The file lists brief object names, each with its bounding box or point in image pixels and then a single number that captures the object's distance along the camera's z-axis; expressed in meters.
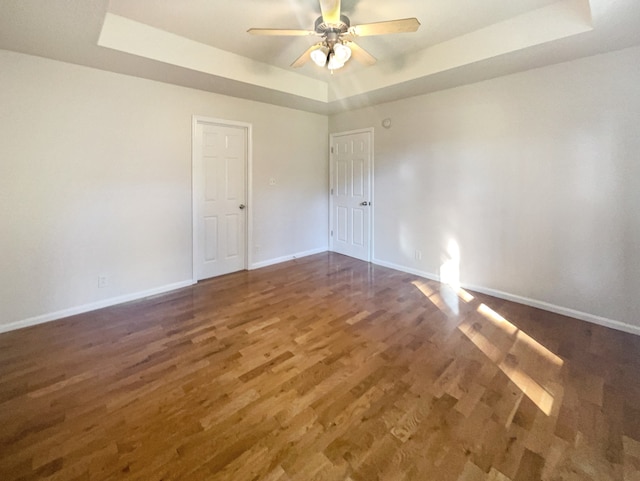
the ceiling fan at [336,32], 2.17
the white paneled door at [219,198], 4.07
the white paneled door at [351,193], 4.94
